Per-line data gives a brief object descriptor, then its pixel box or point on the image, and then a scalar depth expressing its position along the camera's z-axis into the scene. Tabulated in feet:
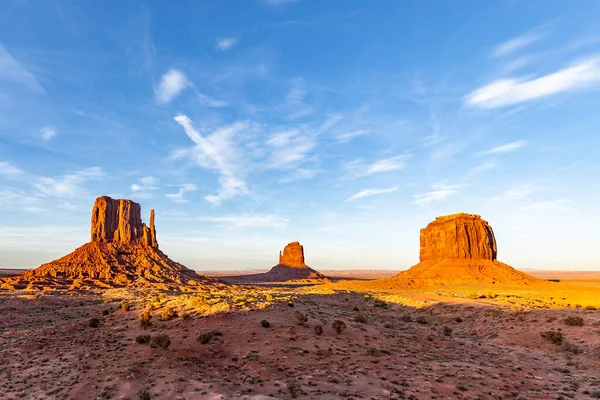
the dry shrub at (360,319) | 122.11
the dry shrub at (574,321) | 117.34
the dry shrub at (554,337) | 106.68
